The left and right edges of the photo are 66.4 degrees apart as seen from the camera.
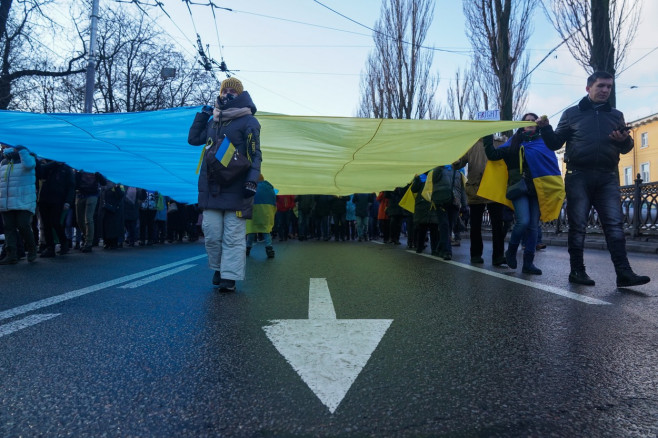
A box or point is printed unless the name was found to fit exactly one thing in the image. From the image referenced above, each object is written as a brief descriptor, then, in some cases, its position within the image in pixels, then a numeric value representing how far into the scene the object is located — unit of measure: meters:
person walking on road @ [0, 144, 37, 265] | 7.91
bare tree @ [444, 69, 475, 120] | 32.00
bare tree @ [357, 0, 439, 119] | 30.12
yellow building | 42.00
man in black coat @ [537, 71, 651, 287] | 5.06
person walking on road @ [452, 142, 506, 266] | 7.46
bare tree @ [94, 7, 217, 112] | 27.66
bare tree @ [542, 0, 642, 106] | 15.26
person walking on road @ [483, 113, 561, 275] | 6.50
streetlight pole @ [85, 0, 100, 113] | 15.44
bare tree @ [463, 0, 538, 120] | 21.11
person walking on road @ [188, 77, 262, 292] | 4.87
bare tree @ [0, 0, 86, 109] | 18.78
